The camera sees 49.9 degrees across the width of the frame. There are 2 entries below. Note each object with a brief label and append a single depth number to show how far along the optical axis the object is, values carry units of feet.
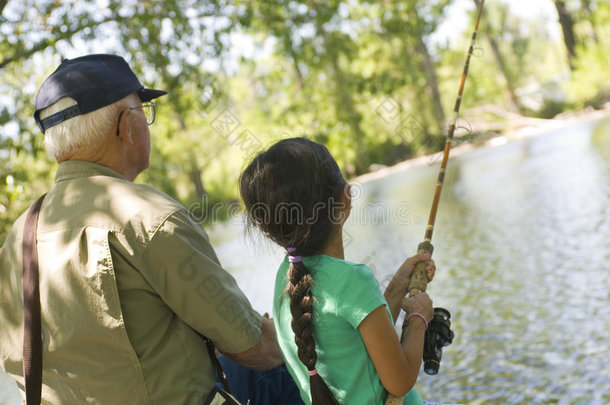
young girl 5.14
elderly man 5.16
